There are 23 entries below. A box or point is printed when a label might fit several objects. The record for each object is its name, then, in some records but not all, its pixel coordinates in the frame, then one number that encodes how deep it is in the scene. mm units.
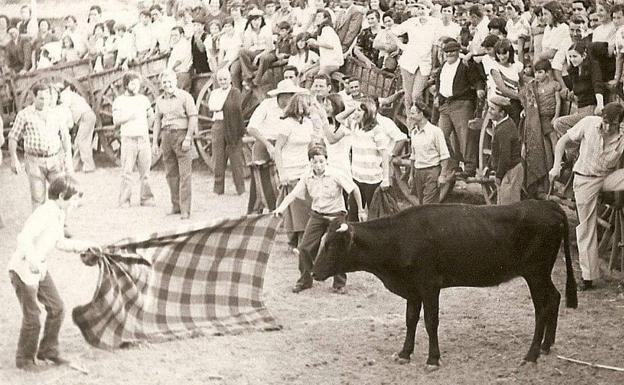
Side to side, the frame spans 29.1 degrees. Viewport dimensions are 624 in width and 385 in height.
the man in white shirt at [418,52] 11523
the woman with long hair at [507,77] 10555
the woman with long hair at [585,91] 9914
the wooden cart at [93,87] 8492
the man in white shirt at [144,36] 8970
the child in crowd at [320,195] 8867
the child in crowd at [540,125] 10352
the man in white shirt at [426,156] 10531
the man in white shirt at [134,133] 9375
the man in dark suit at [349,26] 12383
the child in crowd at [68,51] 8734
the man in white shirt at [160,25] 8914
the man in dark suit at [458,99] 11016
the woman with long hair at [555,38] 10727
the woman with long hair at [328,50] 12070
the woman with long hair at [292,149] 9836
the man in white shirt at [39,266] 7152
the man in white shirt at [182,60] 10367
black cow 7684
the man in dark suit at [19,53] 8344
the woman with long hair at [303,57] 12008
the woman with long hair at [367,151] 10023
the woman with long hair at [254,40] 11945
